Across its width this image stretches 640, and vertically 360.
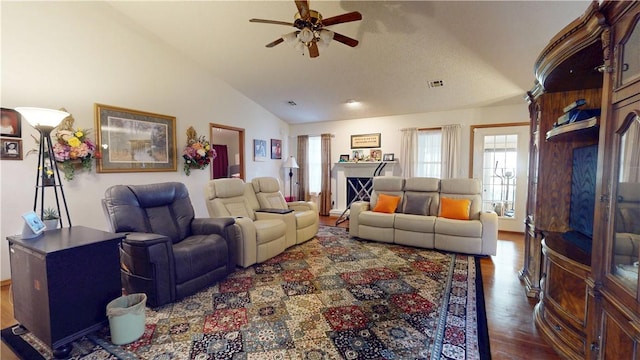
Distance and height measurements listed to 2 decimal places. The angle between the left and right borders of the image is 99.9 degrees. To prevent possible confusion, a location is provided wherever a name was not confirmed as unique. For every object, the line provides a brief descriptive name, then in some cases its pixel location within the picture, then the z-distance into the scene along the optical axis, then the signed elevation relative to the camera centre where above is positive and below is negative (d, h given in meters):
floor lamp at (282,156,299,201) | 6.40 +0.08
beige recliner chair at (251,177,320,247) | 4.00 -0.63
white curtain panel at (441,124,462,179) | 5.18 +0.36
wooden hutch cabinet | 1.15 -0.12
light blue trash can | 1.78 -1.04
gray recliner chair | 2.20 -0.72
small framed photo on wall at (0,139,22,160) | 2.71 +0.16
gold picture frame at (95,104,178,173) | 3.50 +0.37
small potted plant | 2.14 -0.43
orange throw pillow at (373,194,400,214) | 4.30 -0.58
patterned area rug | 1.73 -1.17
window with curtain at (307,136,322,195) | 6.72 +0.09
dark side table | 1.65 -0.77
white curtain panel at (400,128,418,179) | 5.59 +0.36
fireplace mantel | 5.93 -0.10
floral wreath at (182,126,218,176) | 4.38 +0.23
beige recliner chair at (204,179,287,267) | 3.08 -0.69
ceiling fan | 2.29 +1.26
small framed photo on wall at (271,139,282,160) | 6.42 +0.44
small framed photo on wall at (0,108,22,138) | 2.70 +0.42
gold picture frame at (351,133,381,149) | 6.03 +0.61
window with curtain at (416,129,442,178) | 5.45 +0.31
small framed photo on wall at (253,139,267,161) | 5.86 +0.39
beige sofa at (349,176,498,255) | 3.54 -0.75
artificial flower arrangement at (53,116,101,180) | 3.00 +0.20
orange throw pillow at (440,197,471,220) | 3.80 -0.58
